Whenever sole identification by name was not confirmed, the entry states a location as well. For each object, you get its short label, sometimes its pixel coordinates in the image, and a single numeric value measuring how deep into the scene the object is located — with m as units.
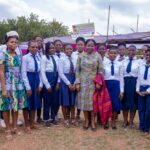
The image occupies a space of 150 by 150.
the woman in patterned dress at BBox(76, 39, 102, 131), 3.56
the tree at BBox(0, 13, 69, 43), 22.15
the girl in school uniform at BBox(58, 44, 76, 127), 3.64
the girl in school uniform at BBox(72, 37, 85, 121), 3.75
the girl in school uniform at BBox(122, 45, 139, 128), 3.62
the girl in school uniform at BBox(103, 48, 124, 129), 3.62
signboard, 8.34
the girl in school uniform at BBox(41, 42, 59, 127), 3.55
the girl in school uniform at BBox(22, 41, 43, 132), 3.43
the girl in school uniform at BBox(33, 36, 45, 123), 3.88
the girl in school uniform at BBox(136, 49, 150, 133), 3.50
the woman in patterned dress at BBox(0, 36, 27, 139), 3.19
